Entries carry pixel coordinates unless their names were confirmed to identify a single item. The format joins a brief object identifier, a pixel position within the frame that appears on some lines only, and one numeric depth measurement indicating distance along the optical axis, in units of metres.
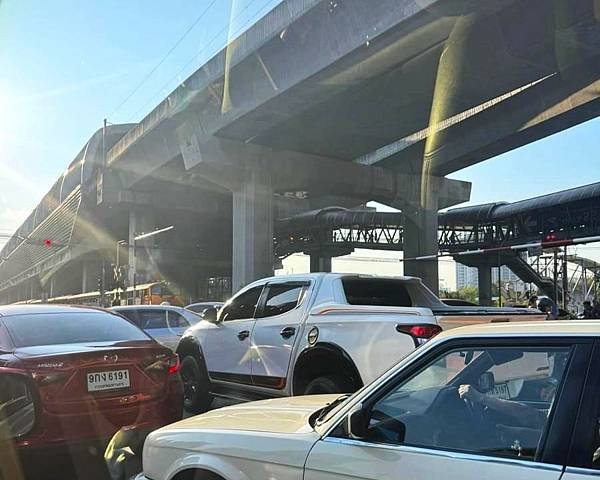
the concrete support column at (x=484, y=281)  55.91
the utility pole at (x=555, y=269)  11.07
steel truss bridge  46.50
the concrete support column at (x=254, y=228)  30.20
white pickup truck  5.59
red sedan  4.61
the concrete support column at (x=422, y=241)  32.47
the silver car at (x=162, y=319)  11.25
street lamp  46.41
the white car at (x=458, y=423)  1.97
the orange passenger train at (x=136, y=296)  38.31
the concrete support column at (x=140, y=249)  48.56
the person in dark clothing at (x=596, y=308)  12.50
